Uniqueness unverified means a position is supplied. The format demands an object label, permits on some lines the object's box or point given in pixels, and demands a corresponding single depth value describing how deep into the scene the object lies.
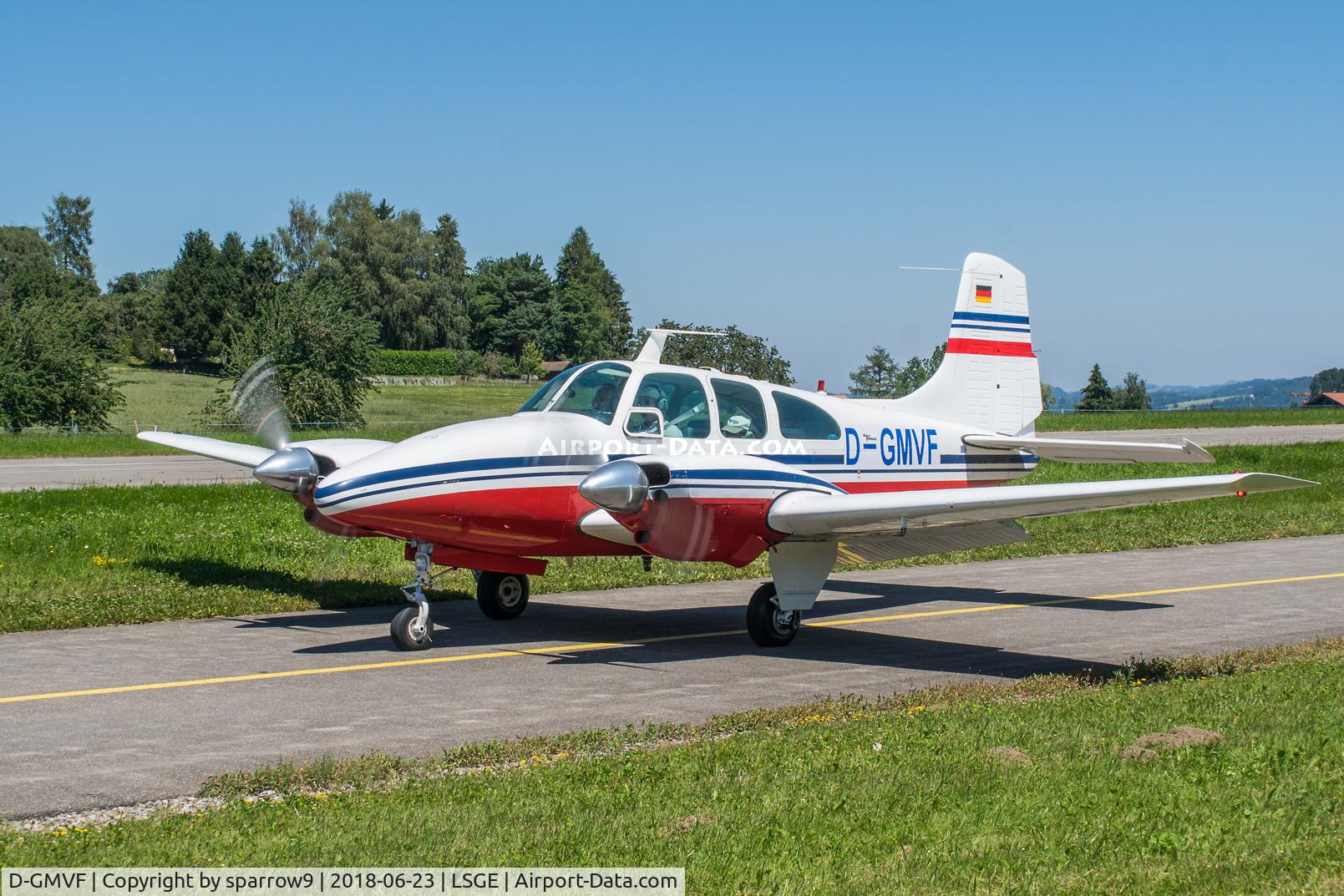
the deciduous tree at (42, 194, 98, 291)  123.94
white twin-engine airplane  10.36
